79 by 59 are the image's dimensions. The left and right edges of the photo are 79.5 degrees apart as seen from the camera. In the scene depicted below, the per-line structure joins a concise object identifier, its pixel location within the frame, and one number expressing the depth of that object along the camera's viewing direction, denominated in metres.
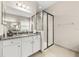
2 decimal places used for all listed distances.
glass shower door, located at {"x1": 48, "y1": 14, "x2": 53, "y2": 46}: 2.29
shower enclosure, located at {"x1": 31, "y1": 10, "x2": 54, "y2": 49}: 2.12
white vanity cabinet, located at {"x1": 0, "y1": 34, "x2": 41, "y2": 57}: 1.08
